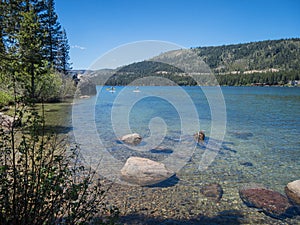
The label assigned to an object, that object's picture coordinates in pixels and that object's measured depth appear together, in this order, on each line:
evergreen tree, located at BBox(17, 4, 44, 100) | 8.29
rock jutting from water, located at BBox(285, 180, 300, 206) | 6.36
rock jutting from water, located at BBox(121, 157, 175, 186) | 7.19
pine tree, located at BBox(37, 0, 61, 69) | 37.64
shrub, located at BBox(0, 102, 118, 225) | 2.46
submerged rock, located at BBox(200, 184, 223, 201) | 6.44
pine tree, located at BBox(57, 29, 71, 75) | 49.76
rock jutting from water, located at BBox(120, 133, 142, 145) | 12.37
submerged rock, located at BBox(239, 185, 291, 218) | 5.77
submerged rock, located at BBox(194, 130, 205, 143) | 13.51
